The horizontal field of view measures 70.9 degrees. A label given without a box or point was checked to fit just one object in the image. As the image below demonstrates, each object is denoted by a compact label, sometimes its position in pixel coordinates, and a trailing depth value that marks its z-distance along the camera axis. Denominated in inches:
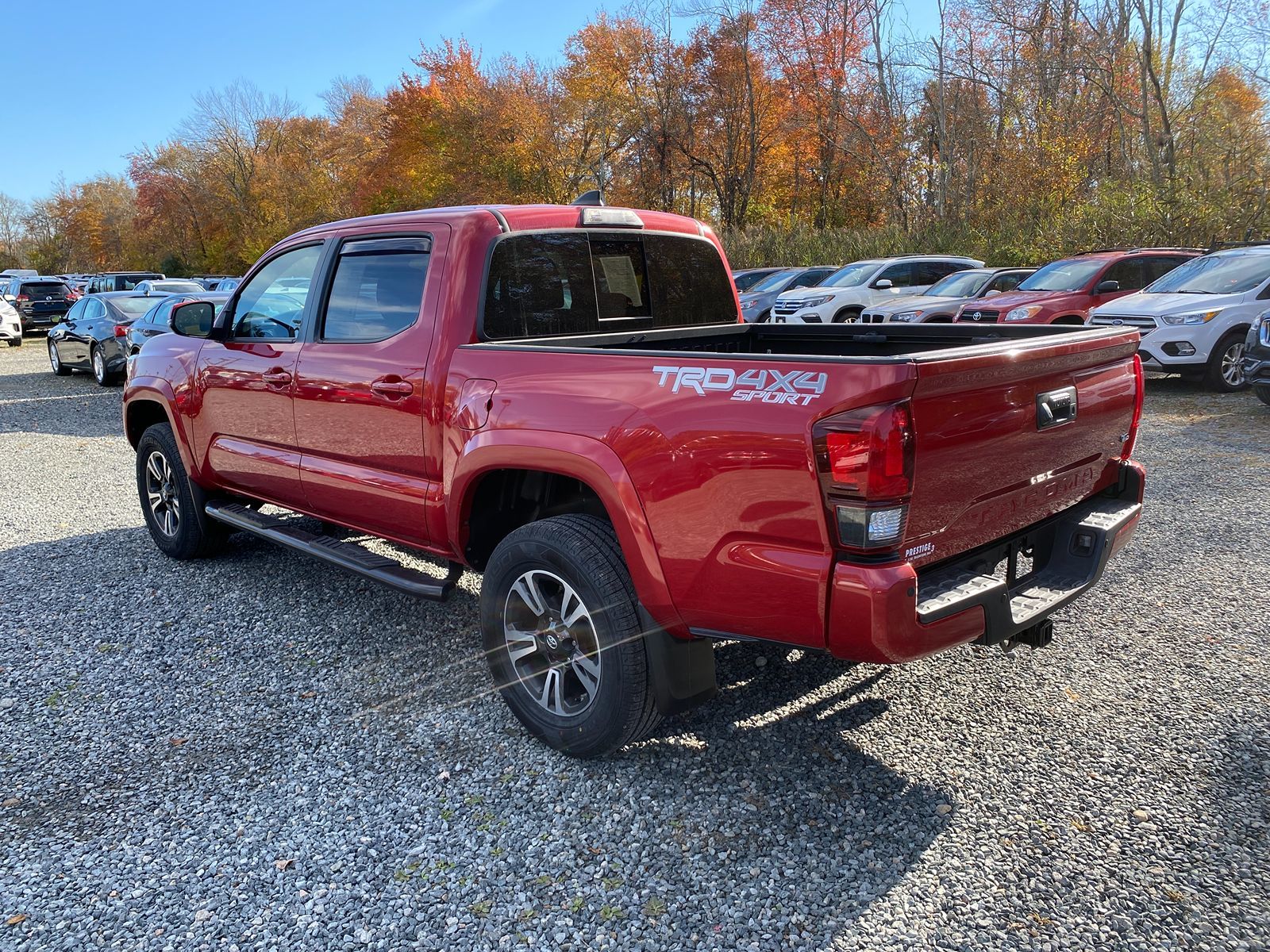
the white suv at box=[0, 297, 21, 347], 916.0
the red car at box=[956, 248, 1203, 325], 494.0
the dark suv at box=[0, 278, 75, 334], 1025.5
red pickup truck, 98.6
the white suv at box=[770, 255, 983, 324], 641.0
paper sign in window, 165.6
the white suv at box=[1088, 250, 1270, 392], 434.3
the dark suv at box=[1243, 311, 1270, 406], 373.1
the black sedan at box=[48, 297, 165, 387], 611.2
